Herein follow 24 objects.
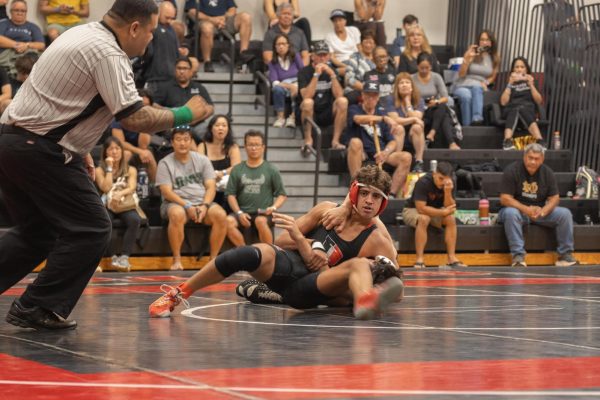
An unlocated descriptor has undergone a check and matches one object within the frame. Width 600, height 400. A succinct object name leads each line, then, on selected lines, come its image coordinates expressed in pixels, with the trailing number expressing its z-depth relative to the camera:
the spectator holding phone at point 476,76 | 16.14
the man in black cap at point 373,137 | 13.88
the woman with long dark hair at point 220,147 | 13.20
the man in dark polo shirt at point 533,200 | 13.60
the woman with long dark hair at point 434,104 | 15.13
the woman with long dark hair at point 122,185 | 12.05
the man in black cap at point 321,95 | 14.63
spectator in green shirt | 12.57
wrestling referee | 5.41
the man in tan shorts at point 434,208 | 12.97
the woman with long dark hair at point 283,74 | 15.26
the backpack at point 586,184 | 15.00
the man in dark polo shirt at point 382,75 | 14.66
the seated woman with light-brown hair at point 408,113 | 14.25
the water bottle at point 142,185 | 12.89
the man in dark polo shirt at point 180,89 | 13.91
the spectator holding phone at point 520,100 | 15.81
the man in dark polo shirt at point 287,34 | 15.80
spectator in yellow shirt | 15.68
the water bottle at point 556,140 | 15.98
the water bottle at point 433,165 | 13.69
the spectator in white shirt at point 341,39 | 16.34
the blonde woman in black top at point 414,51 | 15.98
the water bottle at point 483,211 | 13.88
